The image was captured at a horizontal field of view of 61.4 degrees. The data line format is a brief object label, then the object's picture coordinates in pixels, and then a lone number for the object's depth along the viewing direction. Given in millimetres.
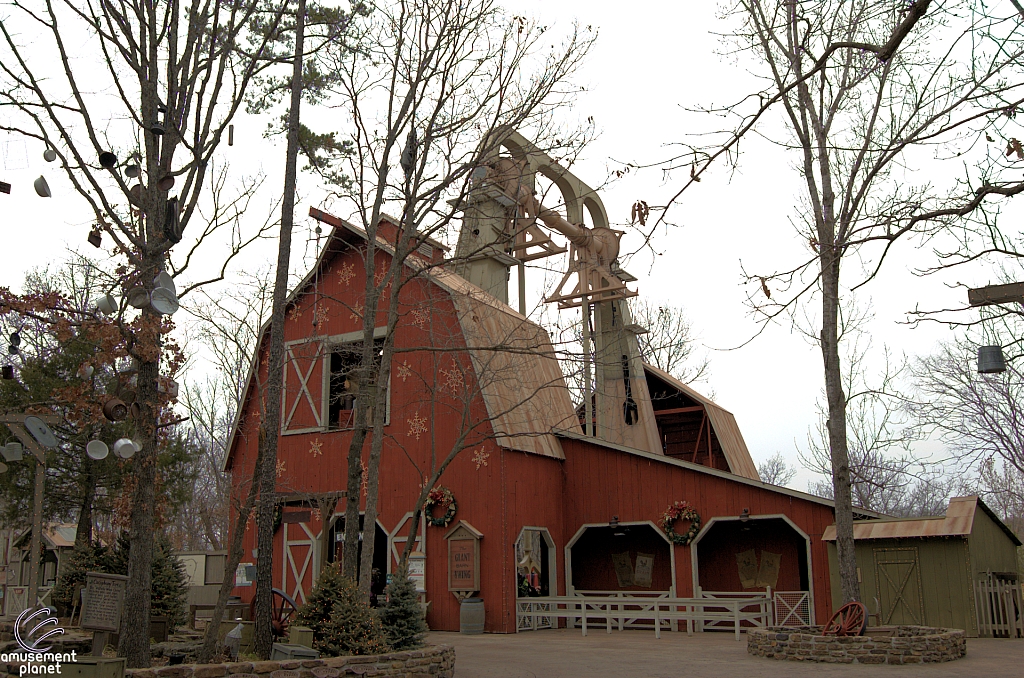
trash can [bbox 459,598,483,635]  15359
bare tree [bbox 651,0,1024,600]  12063
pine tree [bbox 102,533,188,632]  13648
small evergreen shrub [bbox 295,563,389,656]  9312
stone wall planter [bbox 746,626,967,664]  10805
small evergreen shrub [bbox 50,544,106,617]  14258
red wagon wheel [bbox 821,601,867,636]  11164
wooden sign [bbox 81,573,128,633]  8352
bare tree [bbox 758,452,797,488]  55031
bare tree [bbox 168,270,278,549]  13977
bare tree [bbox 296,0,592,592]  12039
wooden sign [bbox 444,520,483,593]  15633
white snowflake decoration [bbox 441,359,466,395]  16250
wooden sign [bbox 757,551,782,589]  16531
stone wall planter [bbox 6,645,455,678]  7762
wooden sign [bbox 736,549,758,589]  16703
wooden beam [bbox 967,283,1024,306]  6973
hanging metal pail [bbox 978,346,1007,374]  7820
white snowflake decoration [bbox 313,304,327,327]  18359
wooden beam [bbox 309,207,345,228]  16353
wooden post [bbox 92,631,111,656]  8250
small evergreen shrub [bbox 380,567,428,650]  10195
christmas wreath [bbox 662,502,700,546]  16078
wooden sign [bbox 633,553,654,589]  17297
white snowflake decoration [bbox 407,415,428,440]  16844
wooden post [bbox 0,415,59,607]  11258
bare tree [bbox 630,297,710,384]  30688
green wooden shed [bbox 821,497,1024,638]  13523
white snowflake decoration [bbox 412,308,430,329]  16438
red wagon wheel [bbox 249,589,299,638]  11633
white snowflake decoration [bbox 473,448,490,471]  16188
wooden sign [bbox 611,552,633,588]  17516
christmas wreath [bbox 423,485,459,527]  16172
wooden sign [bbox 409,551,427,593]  16094
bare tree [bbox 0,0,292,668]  8953
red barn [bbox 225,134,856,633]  15742
